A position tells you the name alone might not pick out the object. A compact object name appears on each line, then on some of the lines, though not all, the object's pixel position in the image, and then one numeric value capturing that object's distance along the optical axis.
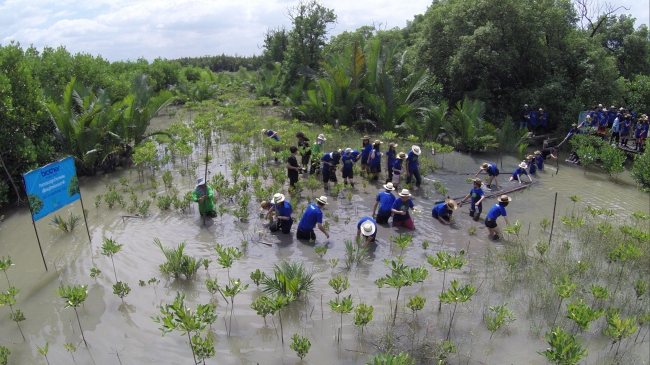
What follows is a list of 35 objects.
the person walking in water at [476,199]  10.36
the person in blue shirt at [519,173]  13.14
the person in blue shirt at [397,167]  11.96
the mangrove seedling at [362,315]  5.79
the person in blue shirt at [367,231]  8.76
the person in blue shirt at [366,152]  13.20
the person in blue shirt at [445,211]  10.21
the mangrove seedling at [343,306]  5.78
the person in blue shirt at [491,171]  12.56
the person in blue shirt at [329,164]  11.99
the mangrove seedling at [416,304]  6.00
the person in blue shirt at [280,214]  9.32
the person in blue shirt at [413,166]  12.39
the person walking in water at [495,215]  9.35
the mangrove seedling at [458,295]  5.81
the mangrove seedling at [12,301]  5.96
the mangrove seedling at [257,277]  6.82
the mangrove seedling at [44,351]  5.37
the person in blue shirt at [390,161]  12.89
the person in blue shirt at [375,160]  12.81
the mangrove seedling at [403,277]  6.03
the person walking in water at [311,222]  8.99
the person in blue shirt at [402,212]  9.80
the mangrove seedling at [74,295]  5.79
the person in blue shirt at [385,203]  10.05
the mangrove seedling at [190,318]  5.12
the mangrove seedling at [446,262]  6.35
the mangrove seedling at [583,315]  5.30
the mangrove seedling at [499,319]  5.86
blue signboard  7.45
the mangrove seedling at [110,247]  7.11
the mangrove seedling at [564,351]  4.82
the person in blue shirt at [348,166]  12.20
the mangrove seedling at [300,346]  5.36
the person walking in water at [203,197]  9.87
